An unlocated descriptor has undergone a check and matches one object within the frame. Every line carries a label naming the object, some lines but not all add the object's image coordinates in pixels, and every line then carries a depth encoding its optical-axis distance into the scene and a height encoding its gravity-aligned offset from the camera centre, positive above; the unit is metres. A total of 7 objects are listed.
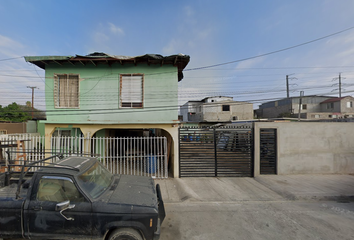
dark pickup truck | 2.51 -1.42
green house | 7.17 +1.34
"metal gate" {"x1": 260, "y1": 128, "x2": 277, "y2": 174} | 7.21 -1.23
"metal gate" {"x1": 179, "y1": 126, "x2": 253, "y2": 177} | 6.97 -1.65
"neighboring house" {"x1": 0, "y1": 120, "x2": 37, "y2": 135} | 14.94 -0.46
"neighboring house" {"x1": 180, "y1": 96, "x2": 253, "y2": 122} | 30.41 +1.95
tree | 29.25 +1.34
